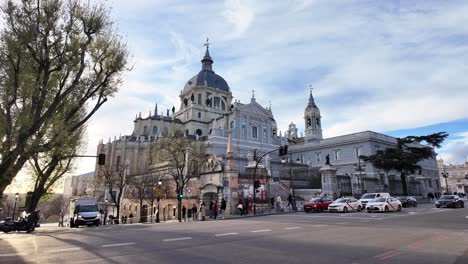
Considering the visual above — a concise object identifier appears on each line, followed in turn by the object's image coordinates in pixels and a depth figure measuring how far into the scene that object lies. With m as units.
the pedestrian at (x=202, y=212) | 24.20
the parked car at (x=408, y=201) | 33.44
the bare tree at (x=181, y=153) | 30.50
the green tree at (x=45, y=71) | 13.20
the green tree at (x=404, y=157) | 40.28
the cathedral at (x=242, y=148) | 29.36
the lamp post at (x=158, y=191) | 28.40
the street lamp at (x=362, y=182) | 39.76
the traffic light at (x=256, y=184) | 27.22
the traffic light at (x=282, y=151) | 25.78
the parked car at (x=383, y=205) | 24.01
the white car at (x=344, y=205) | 25.19
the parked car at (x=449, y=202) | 29.55
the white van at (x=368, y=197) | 27.31
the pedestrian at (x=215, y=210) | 24.38
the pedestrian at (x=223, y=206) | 25.13
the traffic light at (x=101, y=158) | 19.58
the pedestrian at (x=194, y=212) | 26.54
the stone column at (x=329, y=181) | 33.62
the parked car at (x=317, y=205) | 27.06
